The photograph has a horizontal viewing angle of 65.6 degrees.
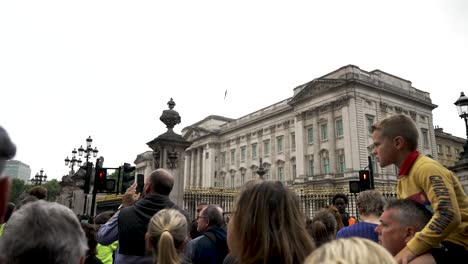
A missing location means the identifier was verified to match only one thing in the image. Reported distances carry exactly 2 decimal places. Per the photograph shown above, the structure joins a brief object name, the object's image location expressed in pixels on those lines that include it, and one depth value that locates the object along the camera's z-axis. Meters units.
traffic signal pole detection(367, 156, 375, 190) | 14.51
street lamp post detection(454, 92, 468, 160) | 12.80
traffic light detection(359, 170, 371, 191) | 14.51
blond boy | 2.61
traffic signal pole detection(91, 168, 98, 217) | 12.75
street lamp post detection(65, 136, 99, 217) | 13.24
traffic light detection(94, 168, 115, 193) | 12.77
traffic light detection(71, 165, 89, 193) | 22.19
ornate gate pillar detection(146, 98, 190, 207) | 14.01
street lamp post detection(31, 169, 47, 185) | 35.16
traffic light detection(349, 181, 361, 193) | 14.52
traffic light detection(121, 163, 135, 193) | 12.43
